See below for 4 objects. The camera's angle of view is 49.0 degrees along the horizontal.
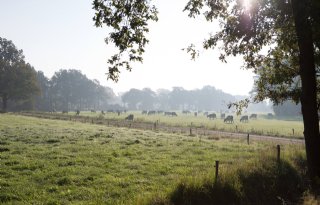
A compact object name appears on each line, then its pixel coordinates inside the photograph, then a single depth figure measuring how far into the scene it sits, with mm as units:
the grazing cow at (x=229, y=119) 79938
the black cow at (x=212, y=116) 99612
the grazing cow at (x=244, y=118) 89000
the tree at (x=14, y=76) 99312
